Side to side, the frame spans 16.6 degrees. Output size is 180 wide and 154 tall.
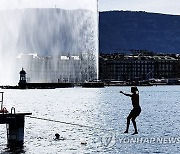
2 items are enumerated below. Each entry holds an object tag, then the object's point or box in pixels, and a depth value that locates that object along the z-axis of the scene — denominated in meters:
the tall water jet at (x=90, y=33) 185.50
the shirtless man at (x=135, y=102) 37.72
